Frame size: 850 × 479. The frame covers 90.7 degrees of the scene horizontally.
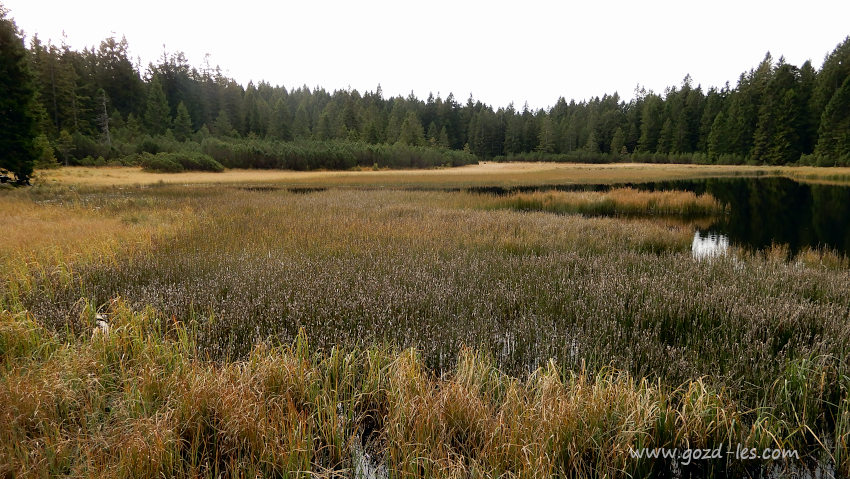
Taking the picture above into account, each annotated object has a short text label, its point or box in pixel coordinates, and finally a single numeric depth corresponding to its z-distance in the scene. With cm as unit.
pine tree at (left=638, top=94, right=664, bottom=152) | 9200
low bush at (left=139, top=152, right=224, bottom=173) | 4809
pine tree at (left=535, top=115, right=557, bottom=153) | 10069
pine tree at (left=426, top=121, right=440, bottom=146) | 9962
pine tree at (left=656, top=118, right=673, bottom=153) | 8825
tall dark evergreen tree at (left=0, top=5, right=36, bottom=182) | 2266
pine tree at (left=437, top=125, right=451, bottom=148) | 9781
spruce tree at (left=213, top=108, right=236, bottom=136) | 8025
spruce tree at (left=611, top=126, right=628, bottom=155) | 9438
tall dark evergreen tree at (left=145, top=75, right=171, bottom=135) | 7156
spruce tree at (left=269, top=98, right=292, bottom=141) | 8700
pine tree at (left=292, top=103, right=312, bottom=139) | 9012
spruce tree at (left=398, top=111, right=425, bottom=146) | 8600
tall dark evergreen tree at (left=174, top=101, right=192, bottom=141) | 7300
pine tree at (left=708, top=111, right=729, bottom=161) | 7544
